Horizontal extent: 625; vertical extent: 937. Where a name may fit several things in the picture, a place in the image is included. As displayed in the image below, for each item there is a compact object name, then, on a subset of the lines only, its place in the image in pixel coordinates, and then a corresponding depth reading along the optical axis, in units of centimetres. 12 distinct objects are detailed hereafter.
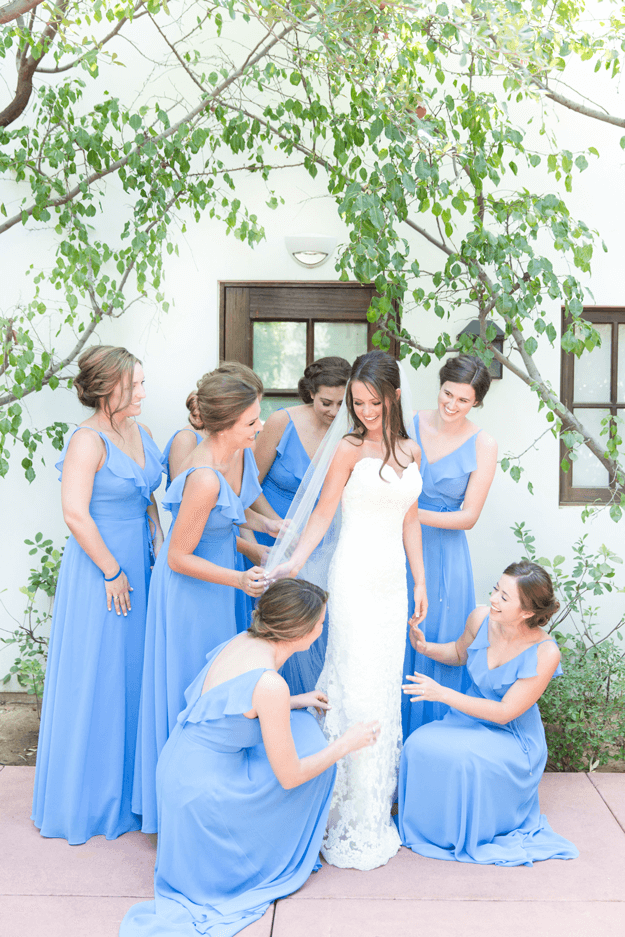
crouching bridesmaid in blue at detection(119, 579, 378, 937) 232
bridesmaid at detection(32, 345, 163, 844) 282
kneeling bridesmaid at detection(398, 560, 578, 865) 276
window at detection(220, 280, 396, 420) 423
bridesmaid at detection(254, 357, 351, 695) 326
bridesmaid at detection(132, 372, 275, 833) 267
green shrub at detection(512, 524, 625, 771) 361
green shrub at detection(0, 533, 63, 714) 407
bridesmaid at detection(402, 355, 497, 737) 316
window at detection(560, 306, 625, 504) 435
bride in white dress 272
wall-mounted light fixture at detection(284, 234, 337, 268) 400
